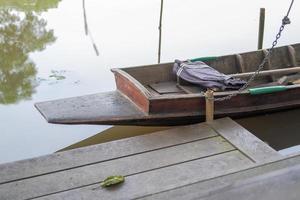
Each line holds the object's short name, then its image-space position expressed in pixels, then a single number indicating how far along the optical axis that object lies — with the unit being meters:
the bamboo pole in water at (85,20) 8.52
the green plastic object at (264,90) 4.37
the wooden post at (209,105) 4.10
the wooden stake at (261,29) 7.00
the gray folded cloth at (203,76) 4.51
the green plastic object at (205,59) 5.07
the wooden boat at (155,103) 4.09
